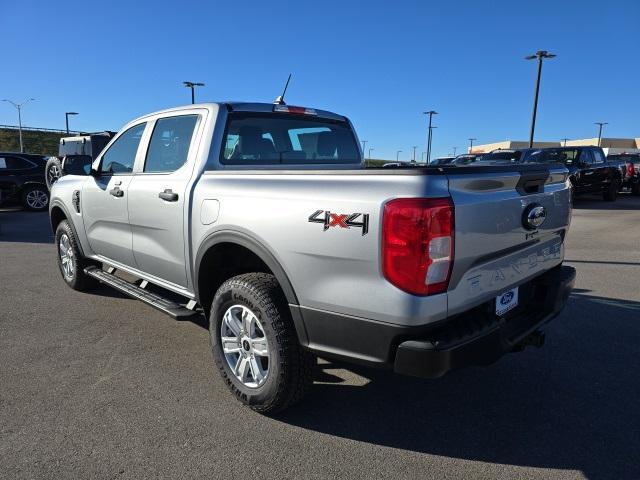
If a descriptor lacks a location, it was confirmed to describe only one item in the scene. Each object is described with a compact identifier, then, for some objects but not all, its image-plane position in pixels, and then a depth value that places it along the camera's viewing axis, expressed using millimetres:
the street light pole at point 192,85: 35403
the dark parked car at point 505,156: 17016
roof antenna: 4162
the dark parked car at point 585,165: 16094
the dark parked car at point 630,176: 18984
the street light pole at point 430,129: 48953
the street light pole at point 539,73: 24734
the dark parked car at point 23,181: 14430
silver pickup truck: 2215
